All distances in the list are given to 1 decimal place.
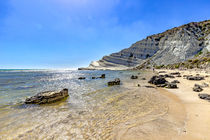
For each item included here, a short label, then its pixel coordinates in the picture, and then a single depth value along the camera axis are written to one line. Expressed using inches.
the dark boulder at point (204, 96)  360.8
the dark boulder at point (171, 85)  605.5
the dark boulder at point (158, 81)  743.8
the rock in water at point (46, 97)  392.2
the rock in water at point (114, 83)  795.3
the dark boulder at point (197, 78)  752.1
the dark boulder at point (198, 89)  478.2
